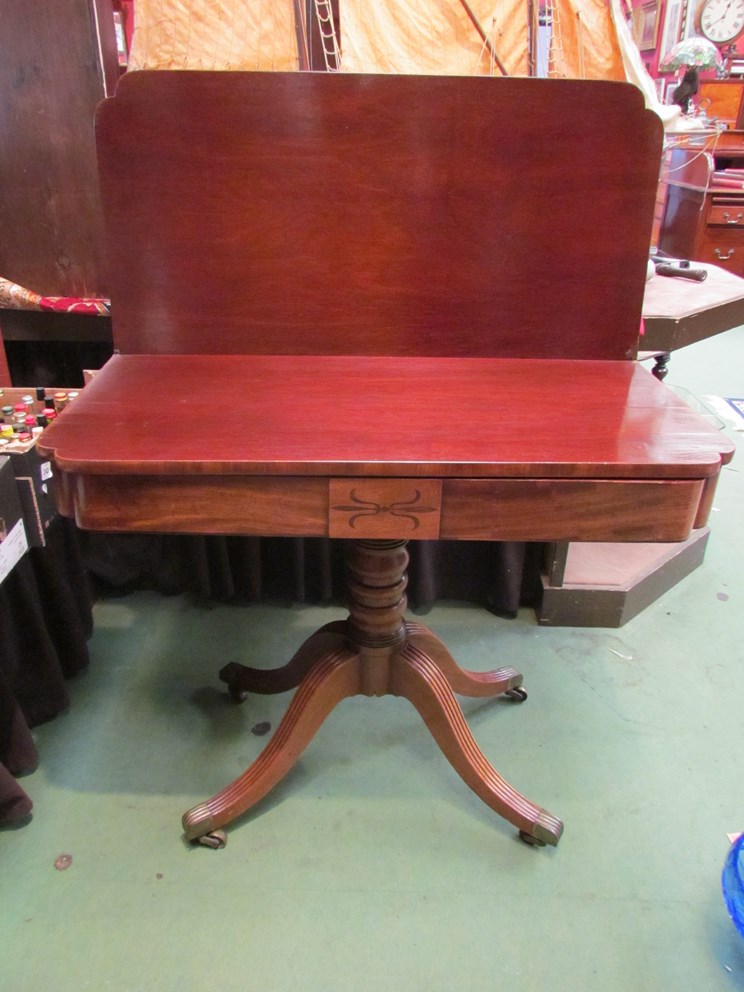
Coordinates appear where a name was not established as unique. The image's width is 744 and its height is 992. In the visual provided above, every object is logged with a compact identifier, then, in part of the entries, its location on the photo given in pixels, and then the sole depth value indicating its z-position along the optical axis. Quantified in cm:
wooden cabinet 429
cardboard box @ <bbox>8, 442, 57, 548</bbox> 101
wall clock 414
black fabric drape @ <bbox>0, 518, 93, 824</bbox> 118
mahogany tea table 76
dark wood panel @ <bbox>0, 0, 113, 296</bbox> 143
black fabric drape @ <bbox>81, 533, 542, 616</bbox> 162
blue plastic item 97
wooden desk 134
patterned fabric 153
